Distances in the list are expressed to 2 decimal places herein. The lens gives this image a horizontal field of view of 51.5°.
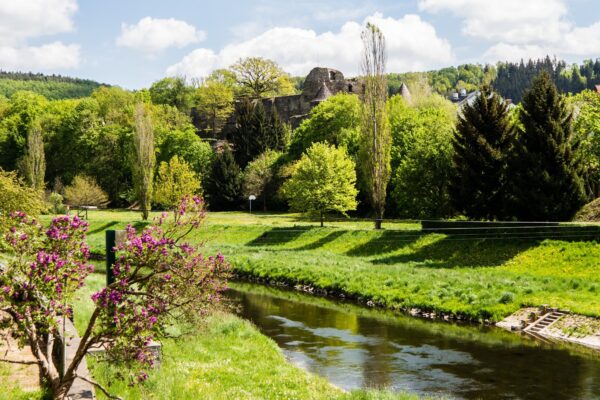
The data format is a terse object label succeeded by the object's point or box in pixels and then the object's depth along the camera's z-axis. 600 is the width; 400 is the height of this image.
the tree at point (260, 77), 108.19
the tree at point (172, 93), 105.69
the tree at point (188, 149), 79.94
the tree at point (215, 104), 96.12
